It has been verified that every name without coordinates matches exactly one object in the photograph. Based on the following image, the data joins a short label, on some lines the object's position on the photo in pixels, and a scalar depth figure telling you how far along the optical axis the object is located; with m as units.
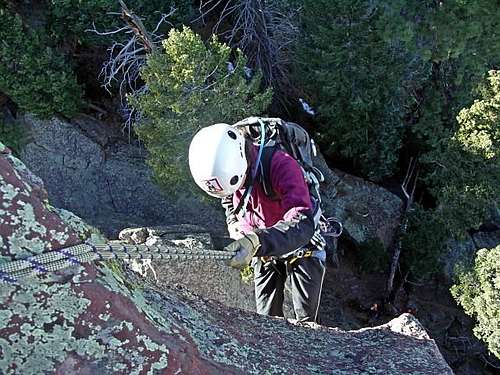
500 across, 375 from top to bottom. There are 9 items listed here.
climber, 3.37
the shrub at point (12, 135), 11.08
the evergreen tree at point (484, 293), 9.44
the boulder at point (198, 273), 6.20
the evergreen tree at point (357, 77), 10.86
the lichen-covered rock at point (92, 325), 2.19
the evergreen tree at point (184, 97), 8.44
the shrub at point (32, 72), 10.72
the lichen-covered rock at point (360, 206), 12.49
